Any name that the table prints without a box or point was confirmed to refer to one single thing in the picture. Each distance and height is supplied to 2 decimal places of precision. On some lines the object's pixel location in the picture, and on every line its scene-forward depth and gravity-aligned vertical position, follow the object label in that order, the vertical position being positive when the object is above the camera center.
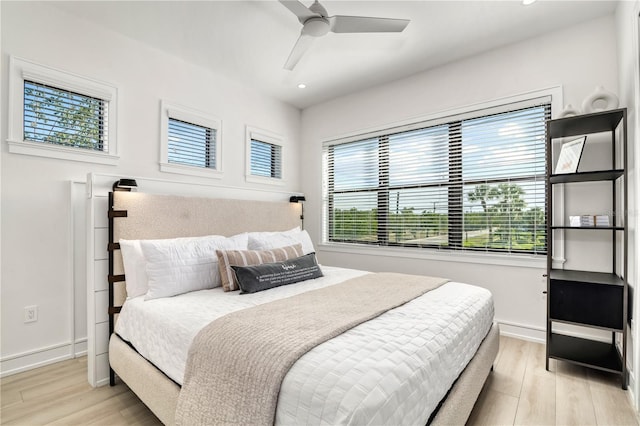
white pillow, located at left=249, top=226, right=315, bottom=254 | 2.89 -0.25
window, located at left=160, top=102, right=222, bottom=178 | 3.18 +0.77
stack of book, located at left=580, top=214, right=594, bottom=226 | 2.37 -0.03
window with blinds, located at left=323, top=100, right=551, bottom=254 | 2.95 +0.34
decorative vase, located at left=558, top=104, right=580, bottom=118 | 2.44 +0.81
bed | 1.04 -0.56
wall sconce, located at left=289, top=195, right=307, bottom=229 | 4.15 +0.18
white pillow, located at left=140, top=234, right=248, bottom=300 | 2.12 -0.37
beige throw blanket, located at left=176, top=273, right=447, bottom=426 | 1.14 -0.56
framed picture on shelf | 2.35 +0.46
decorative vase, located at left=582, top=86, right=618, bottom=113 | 2.30 +0.86
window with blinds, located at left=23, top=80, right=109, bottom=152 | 2.43 +0.77
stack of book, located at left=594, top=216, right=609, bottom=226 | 2.32 -0.03
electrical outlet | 2.39 -0.77
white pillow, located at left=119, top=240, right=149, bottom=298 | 2.17 -0.40
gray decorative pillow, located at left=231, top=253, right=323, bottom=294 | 2.22 -0.45
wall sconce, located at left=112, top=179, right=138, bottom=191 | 2.35 +0.21
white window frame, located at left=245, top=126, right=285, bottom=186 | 3.90 +0.89
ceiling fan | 2.08 +1.34
